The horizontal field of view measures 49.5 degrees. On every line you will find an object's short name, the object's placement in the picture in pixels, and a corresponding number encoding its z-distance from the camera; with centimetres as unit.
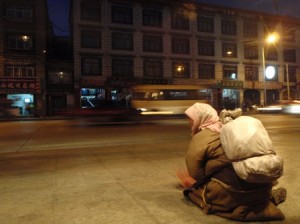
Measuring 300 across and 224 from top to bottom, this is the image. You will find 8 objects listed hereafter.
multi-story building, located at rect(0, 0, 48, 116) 3394
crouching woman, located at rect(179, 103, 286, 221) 370
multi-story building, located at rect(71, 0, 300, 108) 3659
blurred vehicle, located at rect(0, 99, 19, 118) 3152
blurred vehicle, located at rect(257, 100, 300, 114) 2839
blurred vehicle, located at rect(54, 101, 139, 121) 2125
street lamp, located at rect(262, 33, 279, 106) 4464
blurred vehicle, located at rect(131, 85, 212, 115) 2388
